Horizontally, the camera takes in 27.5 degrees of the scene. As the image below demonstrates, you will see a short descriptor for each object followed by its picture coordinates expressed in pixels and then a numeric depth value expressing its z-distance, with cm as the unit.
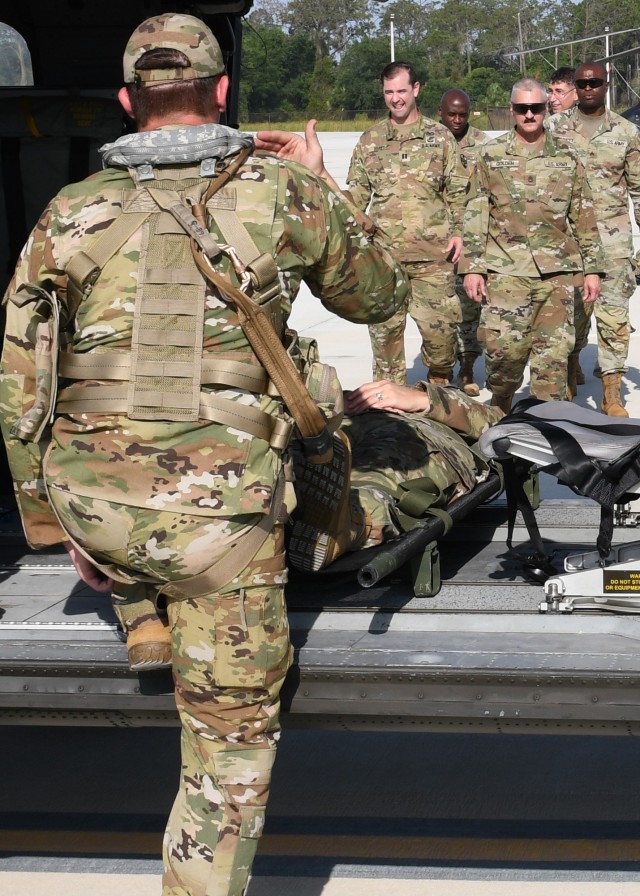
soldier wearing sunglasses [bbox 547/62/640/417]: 851
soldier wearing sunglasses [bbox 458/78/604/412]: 700
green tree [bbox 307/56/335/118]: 5808
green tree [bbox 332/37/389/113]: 6153
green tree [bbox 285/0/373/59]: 8056
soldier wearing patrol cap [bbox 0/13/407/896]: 267
